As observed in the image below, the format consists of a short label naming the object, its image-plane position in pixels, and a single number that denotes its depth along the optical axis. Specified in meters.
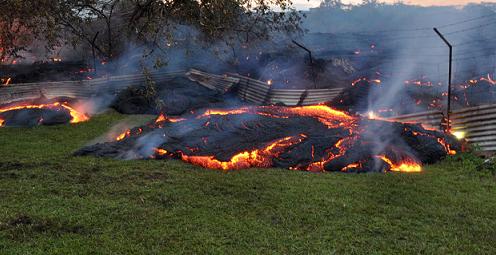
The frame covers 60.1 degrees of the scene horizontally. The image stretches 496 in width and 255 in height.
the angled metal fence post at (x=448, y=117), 15.61
